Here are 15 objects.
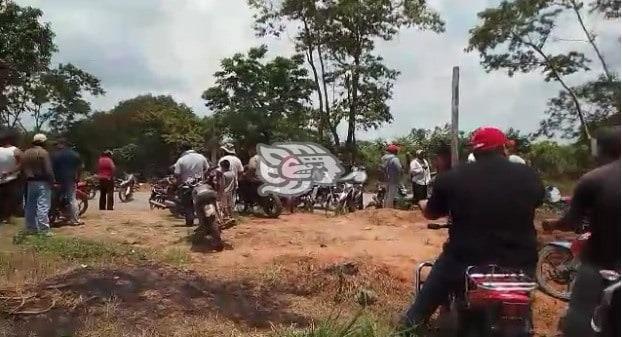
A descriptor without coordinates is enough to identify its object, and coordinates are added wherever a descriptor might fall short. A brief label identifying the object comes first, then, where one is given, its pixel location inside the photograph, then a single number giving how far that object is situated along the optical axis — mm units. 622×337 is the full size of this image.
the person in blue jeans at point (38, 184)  7453
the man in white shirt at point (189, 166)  8398
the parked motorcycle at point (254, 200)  10289
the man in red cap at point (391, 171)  10891
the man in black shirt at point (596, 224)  2512
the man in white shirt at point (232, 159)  9355
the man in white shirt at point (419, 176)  10883
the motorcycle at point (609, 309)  2479
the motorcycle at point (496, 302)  3094
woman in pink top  8480
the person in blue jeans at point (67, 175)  7777
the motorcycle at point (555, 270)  5148
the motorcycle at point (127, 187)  10031
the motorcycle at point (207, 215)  7281
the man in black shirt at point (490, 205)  3211
